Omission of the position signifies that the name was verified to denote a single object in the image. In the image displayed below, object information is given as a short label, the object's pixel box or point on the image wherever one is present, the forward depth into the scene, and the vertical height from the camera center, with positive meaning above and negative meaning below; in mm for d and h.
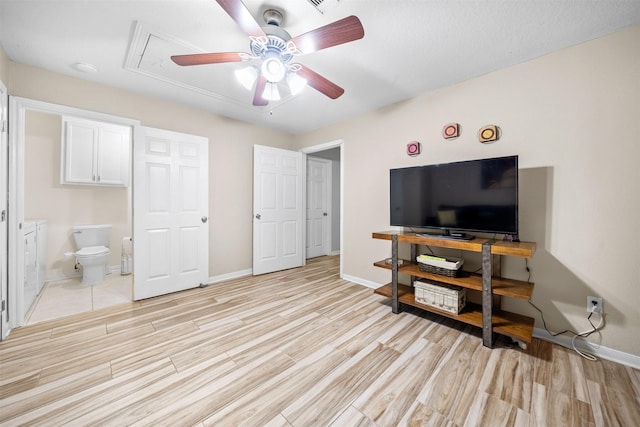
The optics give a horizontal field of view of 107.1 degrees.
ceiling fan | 1240 +1007
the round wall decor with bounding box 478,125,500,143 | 2139 +734
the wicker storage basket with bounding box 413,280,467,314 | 2059 -751
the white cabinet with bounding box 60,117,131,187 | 3324 +857
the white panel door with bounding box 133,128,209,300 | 2700 -23
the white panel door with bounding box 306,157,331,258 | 4992 +114
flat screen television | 1846 +153
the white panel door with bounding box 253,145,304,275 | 3622 +42
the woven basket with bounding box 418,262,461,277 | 2066 -521
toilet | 3146 -546
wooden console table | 1721 -578
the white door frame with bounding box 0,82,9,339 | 1869 +7
